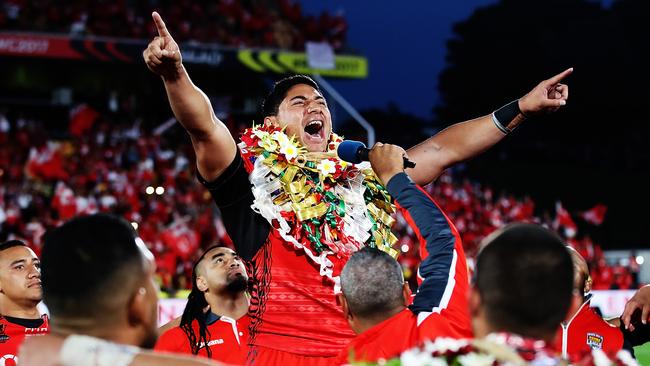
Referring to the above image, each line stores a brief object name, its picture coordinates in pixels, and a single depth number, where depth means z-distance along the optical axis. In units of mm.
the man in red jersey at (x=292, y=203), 3623
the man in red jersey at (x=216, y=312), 6156
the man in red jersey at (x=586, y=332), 5250
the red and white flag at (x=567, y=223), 18312
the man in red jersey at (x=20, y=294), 5707
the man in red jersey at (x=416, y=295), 2801
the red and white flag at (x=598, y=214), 19078
